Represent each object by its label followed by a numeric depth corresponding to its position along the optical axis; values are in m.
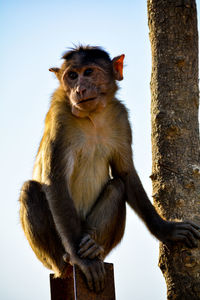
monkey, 10.91
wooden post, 8.82
